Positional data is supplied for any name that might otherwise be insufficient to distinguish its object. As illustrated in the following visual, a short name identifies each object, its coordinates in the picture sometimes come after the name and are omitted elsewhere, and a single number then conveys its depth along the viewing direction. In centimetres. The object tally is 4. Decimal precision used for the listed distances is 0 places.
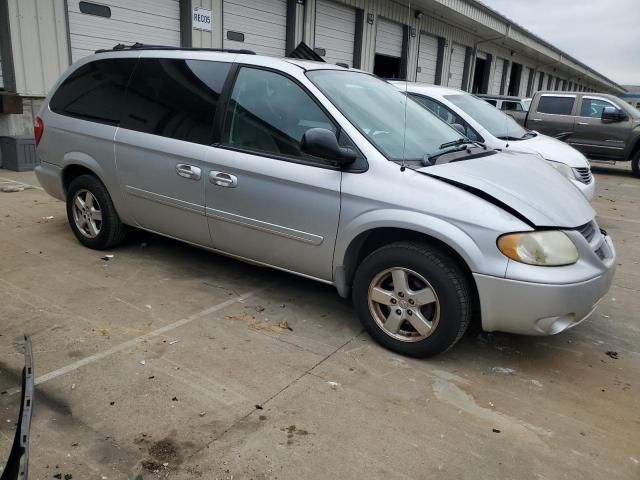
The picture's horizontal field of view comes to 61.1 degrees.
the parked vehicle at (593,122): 1253
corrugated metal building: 866
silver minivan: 309
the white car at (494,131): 669
